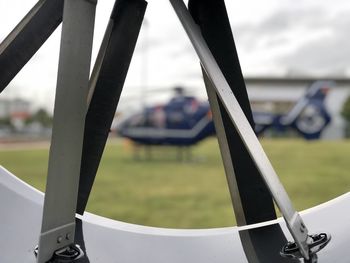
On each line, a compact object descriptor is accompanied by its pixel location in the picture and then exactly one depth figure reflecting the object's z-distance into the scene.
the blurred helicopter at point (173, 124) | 12.10
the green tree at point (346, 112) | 24.15
